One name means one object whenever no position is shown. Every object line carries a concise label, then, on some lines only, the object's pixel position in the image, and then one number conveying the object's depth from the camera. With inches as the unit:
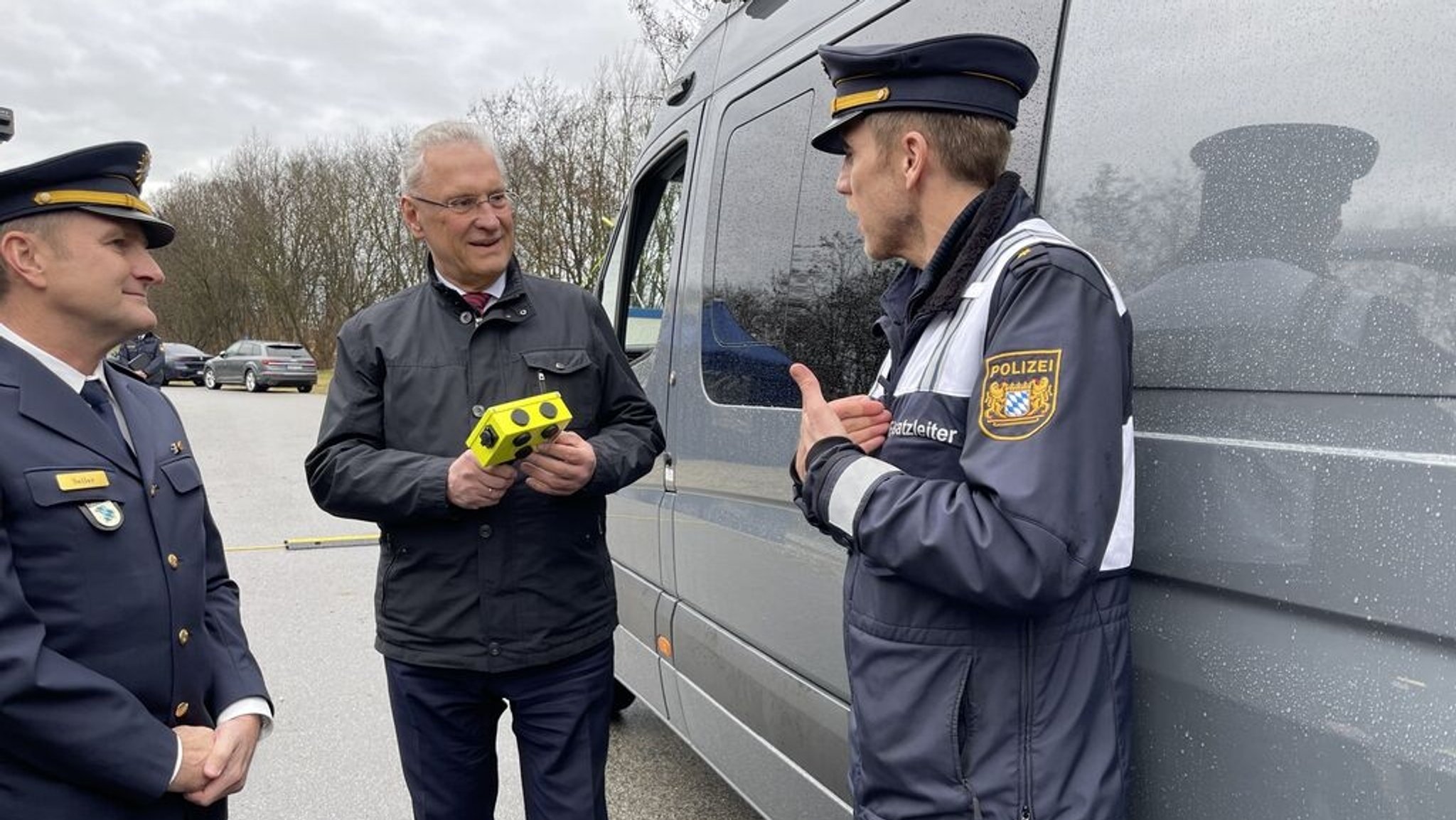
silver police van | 38.8
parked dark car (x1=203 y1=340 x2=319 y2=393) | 1011.3
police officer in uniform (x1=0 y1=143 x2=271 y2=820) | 55.2
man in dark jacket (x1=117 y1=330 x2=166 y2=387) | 528.4
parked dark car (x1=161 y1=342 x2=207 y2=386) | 1169.4
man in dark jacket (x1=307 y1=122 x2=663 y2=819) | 81.1
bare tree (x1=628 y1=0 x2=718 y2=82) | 535.2
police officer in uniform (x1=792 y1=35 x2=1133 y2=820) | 44.4
